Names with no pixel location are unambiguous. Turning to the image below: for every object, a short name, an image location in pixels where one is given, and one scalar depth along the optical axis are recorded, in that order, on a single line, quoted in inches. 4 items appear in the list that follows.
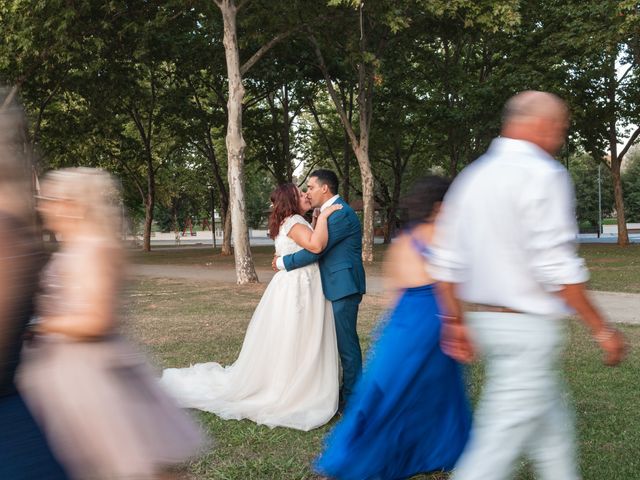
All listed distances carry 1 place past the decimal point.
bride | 222.2
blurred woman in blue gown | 157.5
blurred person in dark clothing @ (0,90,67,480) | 89.3
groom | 220.1
